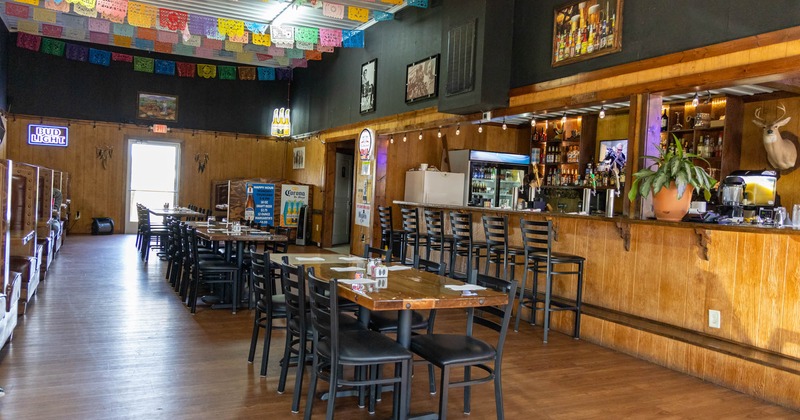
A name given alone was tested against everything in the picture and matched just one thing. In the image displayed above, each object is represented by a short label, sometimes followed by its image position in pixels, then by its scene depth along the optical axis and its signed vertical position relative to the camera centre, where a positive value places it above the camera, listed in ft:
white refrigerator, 32.55 +0.54
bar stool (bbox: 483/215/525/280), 20.76 -1.72
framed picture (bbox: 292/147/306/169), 48.57 +2.70
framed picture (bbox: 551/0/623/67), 20.13 +6.23
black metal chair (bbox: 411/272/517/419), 10.32 -2.78
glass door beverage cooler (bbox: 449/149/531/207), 34.55 +1.59
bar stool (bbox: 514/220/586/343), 18.53 -1.95
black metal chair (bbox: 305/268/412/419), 9.99 -2.73
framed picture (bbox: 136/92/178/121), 48.00 +6.28
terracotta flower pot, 16.56 +0.15
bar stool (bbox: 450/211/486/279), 23.26 -1.60
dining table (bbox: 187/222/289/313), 20.61 -1.71
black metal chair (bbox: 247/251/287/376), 13.37 -2.58
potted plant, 16.33 +0.70
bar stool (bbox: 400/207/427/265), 26.45 -1.45
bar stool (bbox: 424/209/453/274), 25.18 -1.55
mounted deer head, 21.74 +2.49
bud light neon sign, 44.11 +3.25
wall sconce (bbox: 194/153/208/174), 50.01 +2.02
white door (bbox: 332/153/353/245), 43.70 -0.41
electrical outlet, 15.72 -2.88
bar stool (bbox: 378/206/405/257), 29.94 -1.96
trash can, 45.37 -3.43
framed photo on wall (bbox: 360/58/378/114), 36.40 +6.73
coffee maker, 21.52 +0.84
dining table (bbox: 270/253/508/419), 10.11 -1.76
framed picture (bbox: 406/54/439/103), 29.78 +6.08
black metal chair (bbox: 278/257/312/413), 11.44 -2.74
